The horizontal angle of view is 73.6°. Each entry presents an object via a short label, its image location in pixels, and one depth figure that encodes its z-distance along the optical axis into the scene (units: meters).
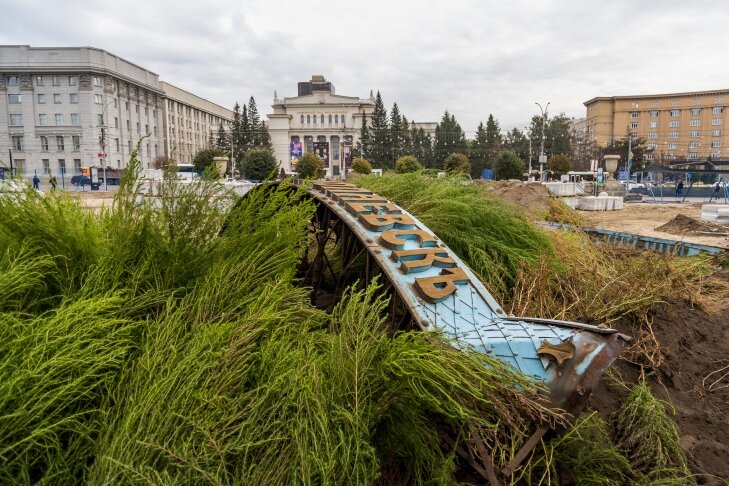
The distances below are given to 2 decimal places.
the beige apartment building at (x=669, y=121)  93.44
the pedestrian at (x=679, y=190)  35.97
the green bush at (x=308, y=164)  38.69
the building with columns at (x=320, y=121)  92.31
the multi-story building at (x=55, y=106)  64.62
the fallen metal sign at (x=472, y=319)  2.80
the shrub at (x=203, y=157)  55.06
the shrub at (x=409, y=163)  26.78
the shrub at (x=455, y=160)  36.33
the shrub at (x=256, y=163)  48.84
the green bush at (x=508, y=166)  44.50
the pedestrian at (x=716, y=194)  29.56
